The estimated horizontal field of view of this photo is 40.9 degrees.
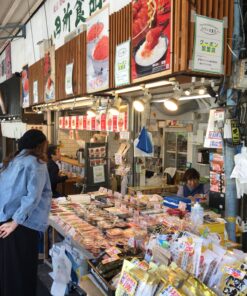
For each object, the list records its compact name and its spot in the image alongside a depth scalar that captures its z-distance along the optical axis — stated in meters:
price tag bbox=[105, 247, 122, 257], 3.13
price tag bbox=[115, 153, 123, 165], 6.28
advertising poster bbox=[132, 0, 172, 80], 3.40
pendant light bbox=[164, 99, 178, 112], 4.39
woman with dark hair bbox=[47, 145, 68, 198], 6.75
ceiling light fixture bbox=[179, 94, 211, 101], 4.57
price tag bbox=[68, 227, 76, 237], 4.00
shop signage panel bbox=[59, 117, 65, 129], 9.48
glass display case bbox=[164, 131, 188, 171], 9.66
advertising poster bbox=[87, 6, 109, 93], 4.91
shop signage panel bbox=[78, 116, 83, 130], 8.14
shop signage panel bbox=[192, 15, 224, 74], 3.24
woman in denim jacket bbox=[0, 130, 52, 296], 3.79
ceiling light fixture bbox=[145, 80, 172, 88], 3.97
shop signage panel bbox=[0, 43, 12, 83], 14.52
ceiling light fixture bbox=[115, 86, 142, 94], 4.50
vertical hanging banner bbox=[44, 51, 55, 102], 7.48
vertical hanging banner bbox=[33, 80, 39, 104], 8.89
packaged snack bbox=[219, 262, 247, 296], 2.03
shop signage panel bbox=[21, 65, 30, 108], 10.22
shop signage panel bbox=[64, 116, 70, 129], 9.02
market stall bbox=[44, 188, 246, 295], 2.13
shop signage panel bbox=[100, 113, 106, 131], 6.84
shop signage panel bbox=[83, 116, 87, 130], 7.90
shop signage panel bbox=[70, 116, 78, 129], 8.45
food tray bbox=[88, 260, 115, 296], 2.59
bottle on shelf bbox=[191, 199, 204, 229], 3.56
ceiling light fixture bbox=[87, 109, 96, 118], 7.23
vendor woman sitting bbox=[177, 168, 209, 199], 5.60
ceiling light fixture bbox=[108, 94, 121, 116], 5.68
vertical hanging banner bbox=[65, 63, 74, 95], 6.23
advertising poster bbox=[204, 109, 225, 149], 3.71
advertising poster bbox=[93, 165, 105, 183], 7.45
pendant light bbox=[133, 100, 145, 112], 5.41
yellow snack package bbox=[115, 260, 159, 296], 2.10
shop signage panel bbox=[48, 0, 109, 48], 6.50
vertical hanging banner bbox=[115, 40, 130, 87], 4.23
